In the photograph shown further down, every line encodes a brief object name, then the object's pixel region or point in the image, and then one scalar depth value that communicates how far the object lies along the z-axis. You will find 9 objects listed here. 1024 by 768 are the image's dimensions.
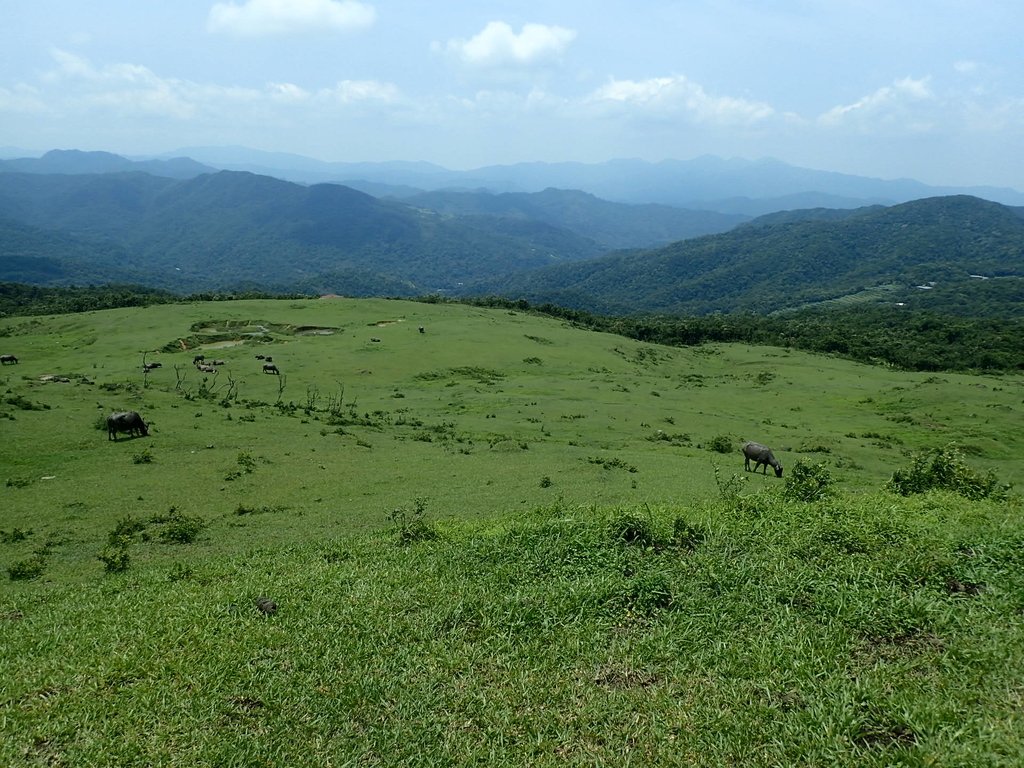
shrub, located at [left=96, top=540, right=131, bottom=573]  12.64
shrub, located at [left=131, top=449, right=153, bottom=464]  22.15
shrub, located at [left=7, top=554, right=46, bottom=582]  12.33
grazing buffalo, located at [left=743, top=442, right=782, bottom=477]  24.78
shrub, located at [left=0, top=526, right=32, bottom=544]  14.64
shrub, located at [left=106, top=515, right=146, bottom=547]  14.13
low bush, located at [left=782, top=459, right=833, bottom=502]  13.72
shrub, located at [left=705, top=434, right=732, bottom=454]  30.00
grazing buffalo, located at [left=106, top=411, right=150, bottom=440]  24.25
